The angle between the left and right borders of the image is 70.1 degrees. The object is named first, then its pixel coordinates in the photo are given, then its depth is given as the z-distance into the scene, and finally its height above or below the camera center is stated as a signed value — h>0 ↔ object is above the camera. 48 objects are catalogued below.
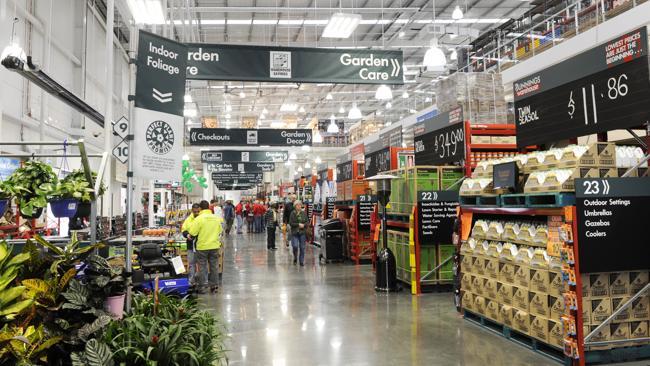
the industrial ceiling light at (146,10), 6.09 +2.70
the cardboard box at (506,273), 5.43 -0.84
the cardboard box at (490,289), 5.78 -1.10
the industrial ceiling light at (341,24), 8.03 +3.23
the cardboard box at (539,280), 4.85 -0.84
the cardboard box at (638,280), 4.62 -0.81
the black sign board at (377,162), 11.87 +1.16
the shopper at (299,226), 12.02 -0.52
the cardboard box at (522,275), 5.14 -0.83
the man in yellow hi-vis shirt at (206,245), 8.29 -0.66
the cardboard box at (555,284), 4.66 -0.84
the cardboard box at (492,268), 5.75 -0.82
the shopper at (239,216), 25.00 -0.45
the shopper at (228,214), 21.12 -0.28
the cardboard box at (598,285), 4.52 -0.83
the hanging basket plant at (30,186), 3.51 +0.20
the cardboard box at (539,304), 4.86 -1.10
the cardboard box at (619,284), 4.57 -0.83
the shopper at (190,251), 8.81 -0.82
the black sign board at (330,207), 16.17 -0.05
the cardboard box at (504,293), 5.46 -1.09
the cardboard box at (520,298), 5.14 -1.09
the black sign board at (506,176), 5.38 +0.31
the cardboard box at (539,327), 4.85 -1.34
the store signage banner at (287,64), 7.39 +2.35
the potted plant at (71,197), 3.54 +0.11
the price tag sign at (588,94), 4.50 +1.19
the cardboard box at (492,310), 5.74 -1.35
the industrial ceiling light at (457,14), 11.55 +4.72
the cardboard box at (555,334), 4.63 -1.35
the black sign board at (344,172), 14.73 +1.12
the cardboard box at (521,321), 5.12 -1.35
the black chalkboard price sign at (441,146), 7.98 +1.08
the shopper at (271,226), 15.72 -0.66
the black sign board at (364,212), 12.34 -0.19
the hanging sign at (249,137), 14.38 +2.25
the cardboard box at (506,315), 5.41 -1.34
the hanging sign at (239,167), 22.81 +2.02
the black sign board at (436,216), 8.12 -0.21
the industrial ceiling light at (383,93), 11.45 +2.78
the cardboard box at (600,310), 4.49 -1.07
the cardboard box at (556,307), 4.64 -1.08
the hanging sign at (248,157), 20.03 +2.22
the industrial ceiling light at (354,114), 14.55 +2.89
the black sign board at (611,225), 4.45 -0.25
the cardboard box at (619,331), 4.54 -1.29
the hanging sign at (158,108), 3.58 +0.81
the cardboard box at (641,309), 4.60 -1.09
